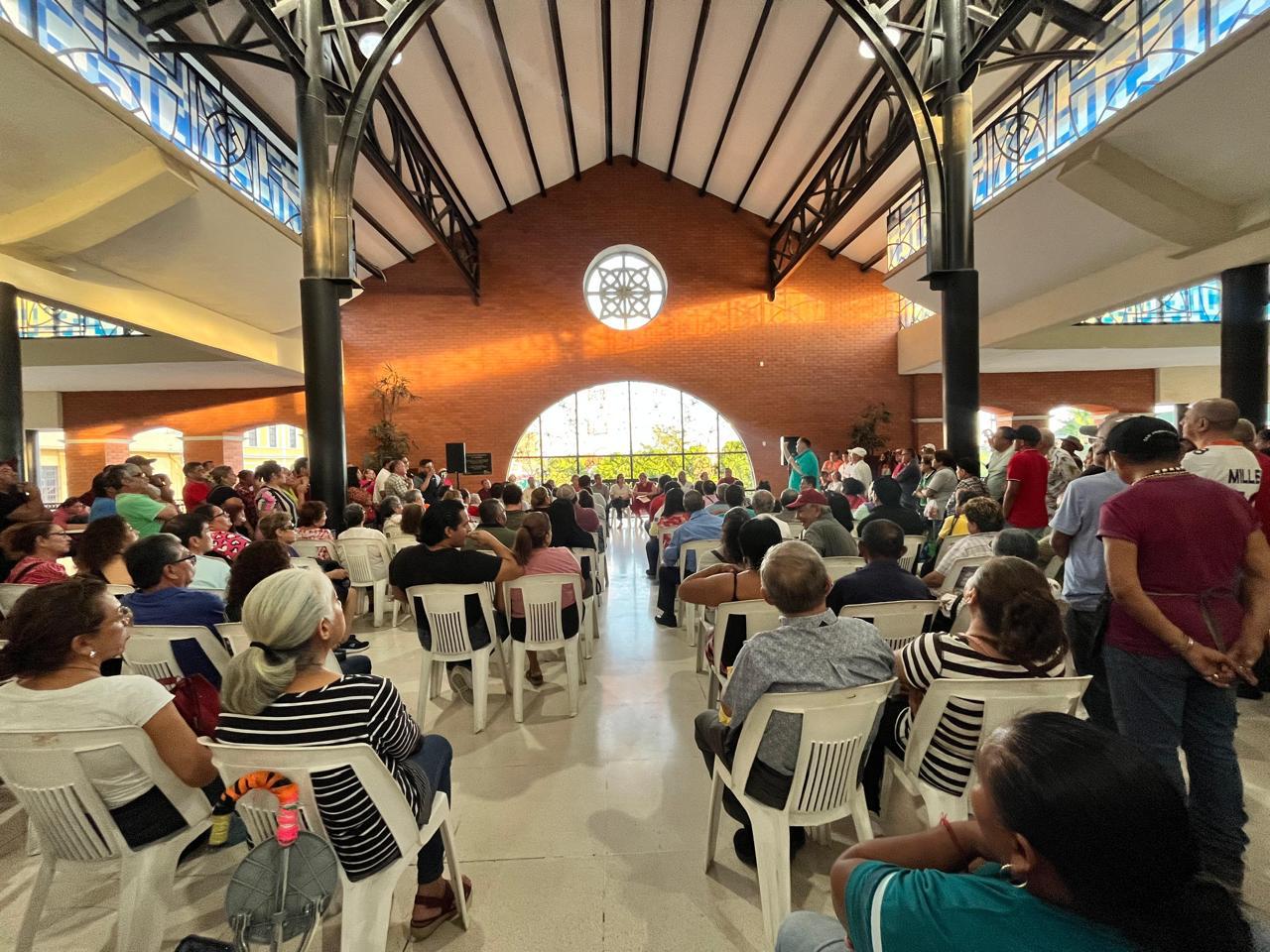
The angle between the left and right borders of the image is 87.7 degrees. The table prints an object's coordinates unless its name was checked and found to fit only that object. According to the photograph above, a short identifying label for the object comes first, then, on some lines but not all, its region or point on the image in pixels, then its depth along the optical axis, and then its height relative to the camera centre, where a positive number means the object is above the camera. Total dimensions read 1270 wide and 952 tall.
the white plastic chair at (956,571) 3.10 -0.56
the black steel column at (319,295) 5.45 +1.44
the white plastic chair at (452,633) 3.21 -0.85
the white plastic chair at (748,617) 2.69 -0.66
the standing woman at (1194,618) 1.74 -0.45
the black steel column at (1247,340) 5.51 +0.90
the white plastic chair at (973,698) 1.67 -0.66
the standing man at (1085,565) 2.23 -0.40
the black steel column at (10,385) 5.00 +0.65
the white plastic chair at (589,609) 4.50 -1.08
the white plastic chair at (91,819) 1.51 -0.86
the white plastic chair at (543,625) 3.40 -0.87
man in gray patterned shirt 1.71 -0.54
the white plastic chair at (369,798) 1.38 -0.78
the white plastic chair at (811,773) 1.68 -0.86
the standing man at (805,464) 8.48 -0.12
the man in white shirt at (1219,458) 2.36 -0.04
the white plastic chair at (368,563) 5.30 -0.82
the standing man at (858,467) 8.76 -0.18
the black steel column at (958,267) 5.38 +1.54
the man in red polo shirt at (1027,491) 3.76 -0.23
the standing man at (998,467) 4.67 -0.12
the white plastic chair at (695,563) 4.37 -0.72
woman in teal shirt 0.68 -0.46
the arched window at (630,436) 13.85 +0.46
